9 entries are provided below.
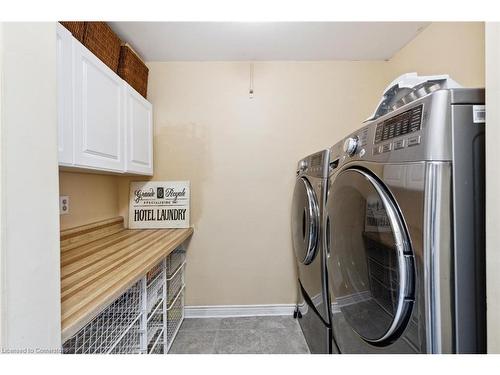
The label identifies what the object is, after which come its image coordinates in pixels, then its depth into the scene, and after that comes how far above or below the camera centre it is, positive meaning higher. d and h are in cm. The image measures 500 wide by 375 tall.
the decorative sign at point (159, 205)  219 -17
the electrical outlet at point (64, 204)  152 -12
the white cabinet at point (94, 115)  112 +42
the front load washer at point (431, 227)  63 -12
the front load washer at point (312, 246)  142 -40
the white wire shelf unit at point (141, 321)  102 -70
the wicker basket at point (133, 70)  179 +92
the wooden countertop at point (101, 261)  79 -39
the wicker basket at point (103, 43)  140 +92
